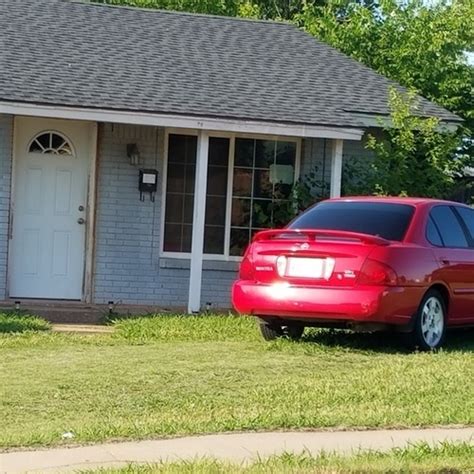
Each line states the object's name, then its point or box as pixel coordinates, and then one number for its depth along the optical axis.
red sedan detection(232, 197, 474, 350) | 9.86
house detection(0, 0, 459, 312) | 13.42
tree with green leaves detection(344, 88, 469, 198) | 14.04
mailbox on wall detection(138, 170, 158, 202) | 14.28
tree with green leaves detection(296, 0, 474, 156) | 21.62
